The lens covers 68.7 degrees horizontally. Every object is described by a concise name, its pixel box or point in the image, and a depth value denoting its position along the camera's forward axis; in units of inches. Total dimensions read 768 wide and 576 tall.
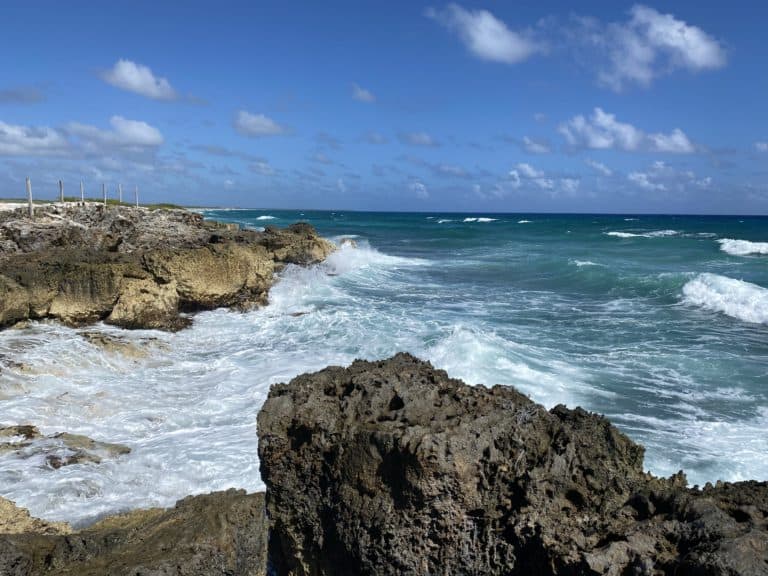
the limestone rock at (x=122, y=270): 431.5
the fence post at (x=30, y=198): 726.9
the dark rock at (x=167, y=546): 133.1
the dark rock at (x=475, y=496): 100.9
